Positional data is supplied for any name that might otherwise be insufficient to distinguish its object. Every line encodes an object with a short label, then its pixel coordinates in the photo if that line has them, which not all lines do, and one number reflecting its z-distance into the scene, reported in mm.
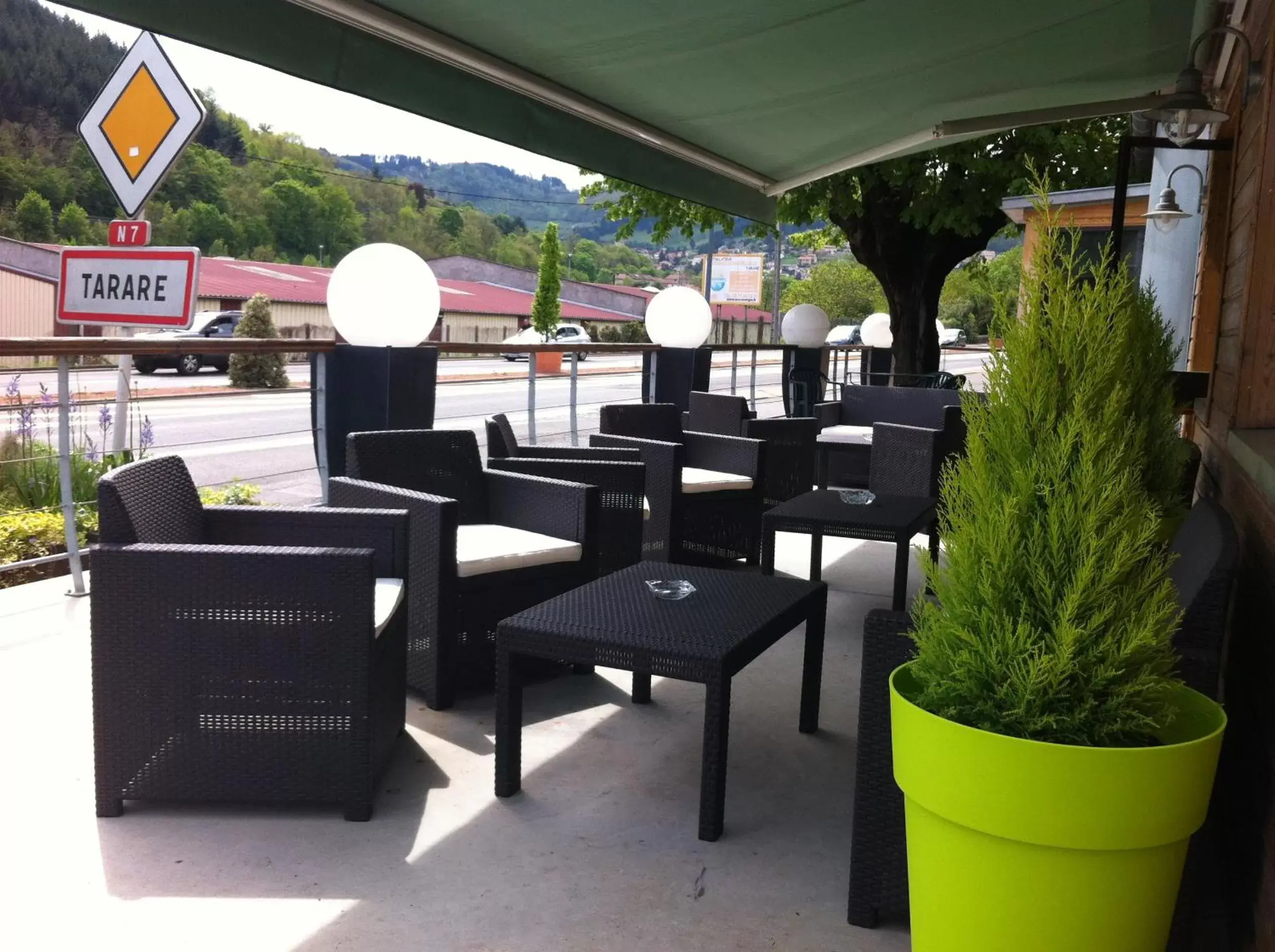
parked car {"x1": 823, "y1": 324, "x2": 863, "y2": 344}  42062
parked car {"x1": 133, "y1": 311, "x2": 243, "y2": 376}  30266
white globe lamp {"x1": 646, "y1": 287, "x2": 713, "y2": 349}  7309
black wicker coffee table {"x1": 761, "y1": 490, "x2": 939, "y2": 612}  4059
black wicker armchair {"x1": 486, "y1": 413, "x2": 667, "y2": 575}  4078
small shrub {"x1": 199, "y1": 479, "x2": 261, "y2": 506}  5703
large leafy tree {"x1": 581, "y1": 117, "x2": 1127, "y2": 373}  9820
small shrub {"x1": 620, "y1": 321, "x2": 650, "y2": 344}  58938
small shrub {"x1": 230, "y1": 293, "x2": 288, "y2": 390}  24844
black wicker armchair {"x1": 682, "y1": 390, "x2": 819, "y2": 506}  5777
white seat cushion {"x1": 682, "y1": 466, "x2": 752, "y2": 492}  4949
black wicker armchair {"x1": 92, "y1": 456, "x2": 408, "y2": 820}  2453
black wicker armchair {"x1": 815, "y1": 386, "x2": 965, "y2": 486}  7160
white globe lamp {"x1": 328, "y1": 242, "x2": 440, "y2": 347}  4387
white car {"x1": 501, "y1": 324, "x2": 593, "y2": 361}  49719
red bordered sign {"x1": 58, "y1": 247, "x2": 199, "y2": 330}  4703
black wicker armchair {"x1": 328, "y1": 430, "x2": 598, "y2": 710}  3197
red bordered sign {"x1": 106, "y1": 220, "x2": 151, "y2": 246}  4973
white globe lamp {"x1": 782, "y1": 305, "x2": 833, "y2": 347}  9844
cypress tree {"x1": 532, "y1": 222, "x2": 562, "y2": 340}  46938
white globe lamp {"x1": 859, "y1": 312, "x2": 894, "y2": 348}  12461
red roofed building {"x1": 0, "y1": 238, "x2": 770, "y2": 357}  46156
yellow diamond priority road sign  4965
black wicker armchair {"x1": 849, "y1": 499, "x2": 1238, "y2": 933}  2023
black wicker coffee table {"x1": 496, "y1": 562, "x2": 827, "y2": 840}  2469
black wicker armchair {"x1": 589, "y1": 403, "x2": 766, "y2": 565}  4820
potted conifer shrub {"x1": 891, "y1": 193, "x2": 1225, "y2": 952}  1435
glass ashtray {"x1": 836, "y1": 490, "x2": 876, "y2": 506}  4480
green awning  2643
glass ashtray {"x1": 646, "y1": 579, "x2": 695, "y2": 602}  2898
